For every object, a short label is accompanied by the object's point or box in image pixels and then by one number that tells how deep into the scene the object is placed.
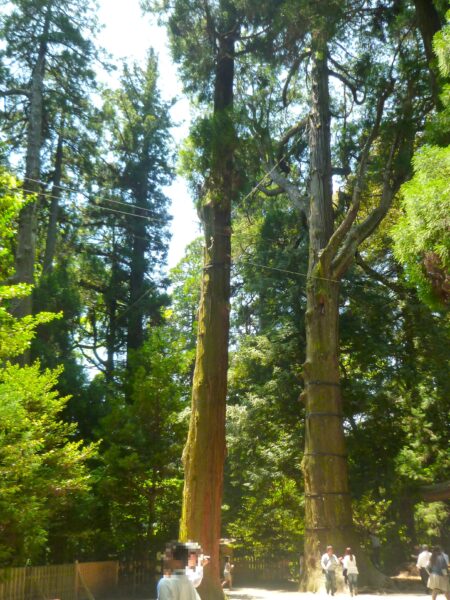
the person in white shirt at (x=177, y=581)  4.66
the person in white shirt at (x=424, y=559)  13.97
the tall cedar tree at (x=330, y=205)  15.78
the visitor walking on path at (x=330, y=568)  15.05
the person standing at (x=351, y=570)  14.75
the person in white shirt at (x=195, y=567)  6.75
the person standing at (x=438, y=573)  13.20
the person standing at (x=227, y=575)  21.73
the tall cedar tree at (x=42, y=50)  25.08
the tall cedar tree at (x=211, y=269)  12.12
